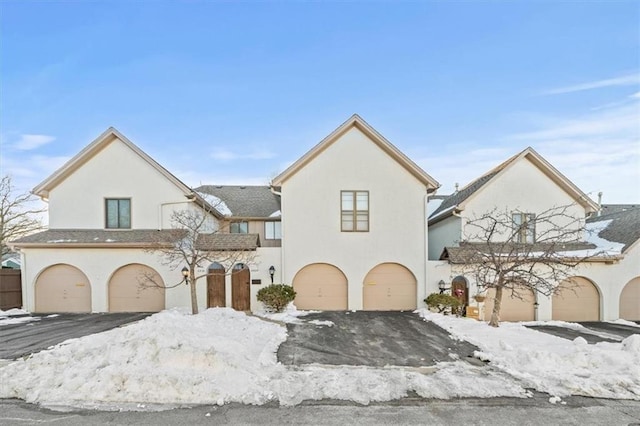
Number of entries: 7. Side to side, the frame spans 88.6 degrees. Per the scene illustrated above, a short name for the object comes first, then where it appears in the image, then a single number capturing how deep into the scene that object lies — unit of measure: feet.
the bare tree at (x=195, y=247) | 47.70
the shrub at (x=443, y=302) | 48.21
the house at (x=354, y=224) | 51.72
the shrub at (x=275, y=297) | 47.42
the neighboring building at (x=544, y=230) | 51.24
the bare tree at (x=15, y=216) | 71.20
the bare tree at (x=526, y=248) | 42.16
